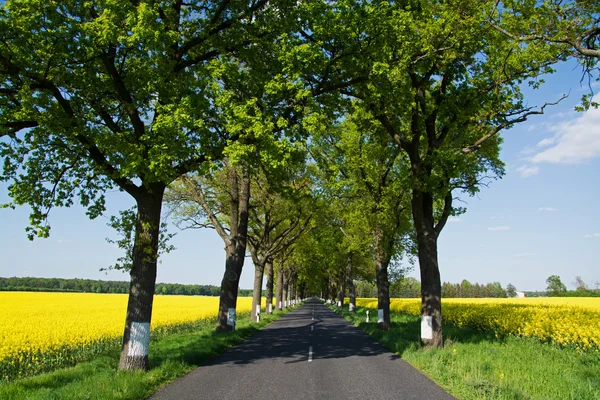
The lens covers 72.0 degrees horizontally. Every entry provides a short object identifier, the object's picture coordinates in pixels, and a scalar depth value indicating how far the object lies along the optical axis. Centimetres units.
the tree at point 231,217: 1930
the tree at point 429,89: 1167
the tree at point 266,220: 2688
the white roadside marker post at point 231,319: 1927
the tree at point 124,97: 903
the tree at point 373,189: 2119
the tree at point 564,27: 669
